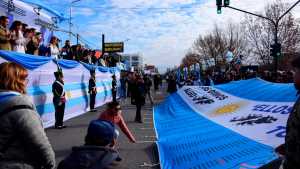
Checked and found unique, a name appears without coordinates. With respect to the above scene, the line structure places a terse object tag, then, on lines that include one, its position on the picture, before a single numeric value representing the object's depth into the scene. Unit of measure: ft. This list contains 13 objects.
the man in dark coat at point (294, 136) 7.12
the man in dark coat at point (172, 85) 65.78
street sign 141.54
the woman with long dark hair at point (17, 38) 27.66
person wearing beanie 6.47
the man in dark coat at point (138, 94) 34.40
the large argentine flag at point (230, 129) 13.60
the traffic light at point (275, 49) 58.26
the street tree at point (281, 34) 104.42
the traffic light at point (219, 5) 49.27
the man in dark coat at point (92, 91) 44.97
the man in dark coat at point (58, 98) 30.16
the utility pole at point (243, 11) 48.96
